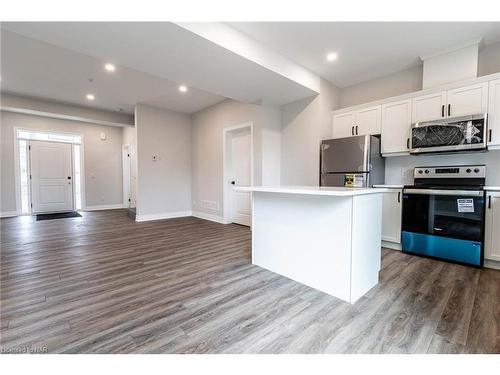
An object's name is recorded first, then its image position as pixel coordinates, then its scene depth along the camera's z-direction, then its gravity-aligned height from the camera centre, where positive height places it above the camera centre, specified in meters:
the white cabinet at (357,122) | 3.52 +0.93
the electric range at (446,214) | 2.60 -0.43
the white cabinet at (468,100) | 2.68 +0.96
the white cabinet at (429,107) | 2.96 +0.97
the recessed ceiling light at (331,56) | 3.14 +1.74
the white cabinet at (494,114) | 2.59 +0.75
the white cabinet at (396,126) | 3.23 +0.78
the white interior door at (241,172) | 4.85 +0.16
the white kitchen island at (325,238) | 1.86 -0.54
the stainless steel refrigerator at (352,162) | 3.31 +0.26
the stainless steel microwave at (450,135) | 2.62 +0.55
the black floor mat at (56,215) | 5.49 -0.93
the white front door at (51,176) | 6.07 +0.09
